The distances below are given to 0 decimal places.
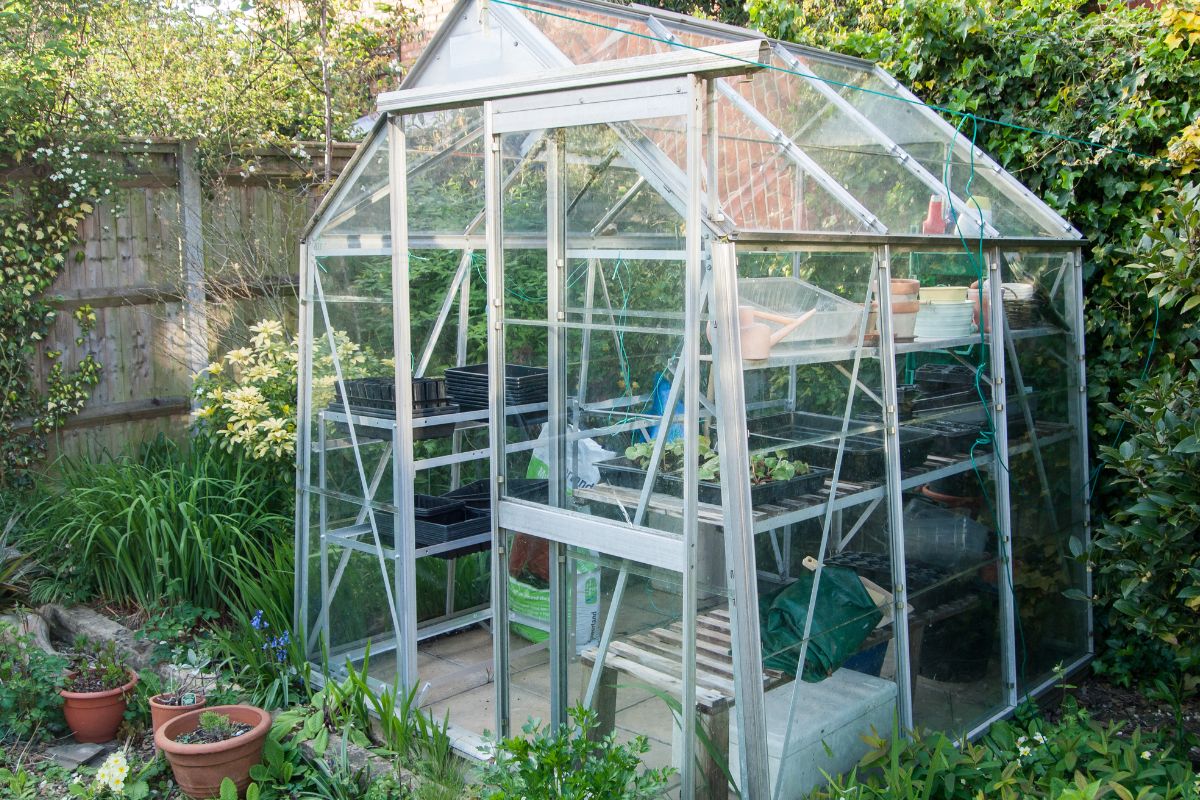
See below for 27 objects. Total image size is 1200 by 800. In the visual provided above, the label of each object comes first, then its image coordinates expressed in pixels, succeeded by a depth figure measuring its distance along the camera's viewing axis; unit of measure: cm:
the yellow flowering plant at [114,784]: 352
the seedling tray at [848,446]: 325
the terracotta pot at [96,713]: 413
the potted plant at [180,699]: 390
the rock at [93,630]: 457
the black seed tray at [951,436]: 388
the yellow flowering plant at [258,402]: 510
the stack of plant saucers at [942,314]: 388
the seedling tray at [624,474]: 321
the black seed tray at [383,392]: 409
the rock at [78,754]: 403
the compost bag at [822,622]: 320
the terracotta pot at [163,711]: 389
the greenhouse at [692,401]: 308
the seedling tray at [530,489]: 354
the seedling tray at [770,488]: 305
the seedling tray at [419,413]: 409
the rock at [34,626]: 459
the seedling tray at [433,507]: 427
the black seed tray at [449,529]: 422
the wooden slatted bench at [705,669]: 309
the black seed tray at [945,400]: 382
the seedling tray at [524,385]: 359
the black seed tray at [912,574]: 354
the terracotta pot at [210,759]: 358
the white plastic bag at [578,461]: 340
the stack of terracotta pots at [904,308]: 358
